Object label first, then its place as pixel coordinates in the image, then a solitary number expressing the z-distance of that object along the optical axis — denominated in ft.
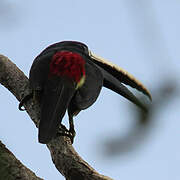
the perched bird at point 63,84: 15.85
